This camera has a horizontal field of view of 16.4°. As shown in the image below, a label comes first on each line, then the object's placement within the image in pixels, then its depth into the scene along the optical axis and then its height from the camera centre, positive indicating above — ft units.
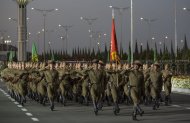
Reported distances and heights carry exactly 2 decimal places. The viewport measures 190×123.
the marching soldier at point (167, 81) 89.76 -2.17
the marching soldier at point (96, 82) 72.33 -1.79
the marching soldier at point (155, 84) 80.18 -2.28
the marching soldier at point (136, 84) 64.28 -1.82
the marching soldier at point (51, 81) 79.25 -1.82
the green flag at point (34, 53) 234.01 +4.88
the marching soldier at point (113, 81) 74.74 -1.80
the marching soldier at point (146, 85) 83.06 -2.57
